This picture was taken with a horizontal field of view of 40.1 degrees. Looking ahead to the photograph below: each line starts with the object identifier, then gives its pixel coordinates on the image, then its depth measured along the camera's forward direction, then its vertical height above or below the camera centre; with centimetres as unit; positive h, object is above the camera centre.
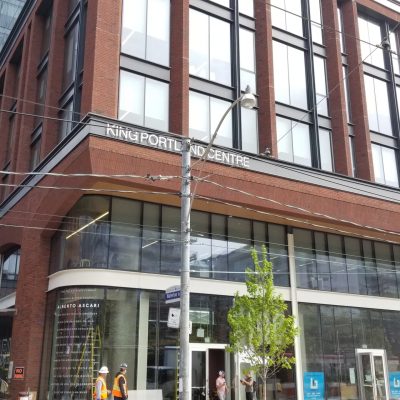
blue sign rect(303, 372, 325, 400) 2338 -26
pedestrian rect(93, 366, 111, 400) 1544 -21
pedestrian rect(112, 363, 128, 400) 1606 -22
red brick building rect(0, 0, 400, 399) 2030 +736
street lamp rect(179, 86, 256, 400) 1389 +303
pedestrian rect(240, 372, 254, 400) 2057 -22
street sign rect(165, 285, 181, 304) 1491 +223
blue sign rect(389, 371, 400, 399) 2566 -25
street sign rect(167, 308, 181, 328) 1443 +154
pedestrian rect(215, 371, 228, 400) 1989 -25
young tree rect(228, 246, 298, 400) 1894 +179
